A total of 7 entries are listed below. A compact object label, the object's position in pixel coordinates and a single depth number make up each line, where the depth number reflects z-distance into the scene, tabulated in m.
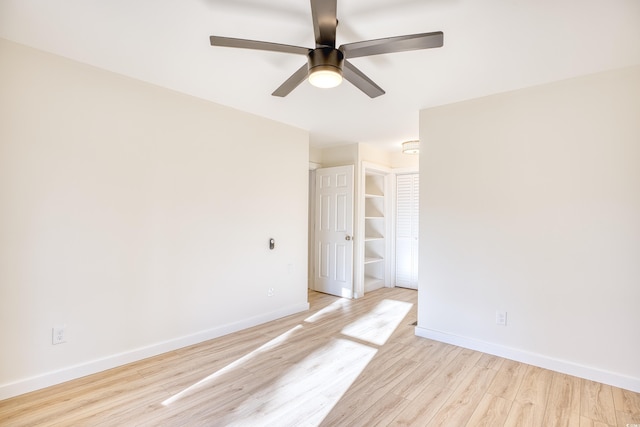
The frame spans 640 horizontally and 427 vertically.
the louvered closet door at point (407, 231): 5.30
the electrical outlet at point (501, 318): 2.81
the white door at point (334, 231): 4.75
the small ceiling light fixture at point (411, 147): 4.42
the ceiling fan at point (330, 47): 1.60
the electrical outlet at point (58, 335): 2.27
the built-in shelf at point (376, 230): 5.53
